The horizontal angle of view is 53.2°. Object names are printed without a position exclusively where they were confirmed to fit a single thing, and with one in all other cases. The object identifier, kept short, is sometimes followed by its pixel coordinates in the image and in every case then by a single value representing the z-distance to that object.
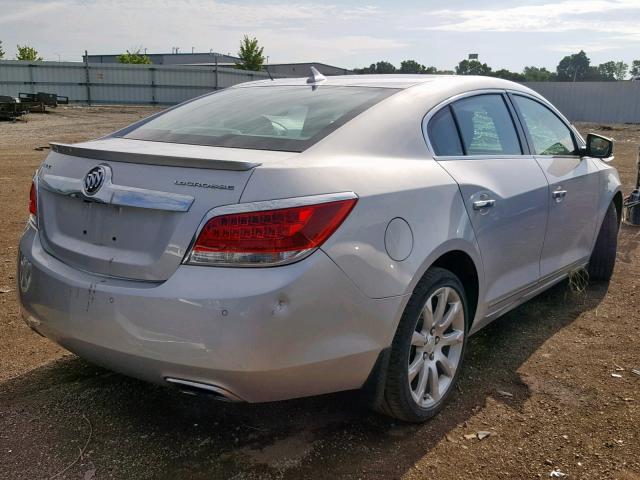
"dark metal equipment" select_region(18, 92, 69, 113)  27.95
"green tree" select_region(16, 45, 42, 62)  55.88
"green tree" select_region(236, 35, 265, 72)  55.62
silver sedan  2.29
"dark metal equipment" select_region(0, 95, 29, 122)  23.91
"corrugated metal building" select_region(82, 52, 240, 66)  80.06
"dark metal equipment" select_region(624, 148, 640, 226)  7.09
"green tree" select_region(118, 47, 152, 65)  57.59
